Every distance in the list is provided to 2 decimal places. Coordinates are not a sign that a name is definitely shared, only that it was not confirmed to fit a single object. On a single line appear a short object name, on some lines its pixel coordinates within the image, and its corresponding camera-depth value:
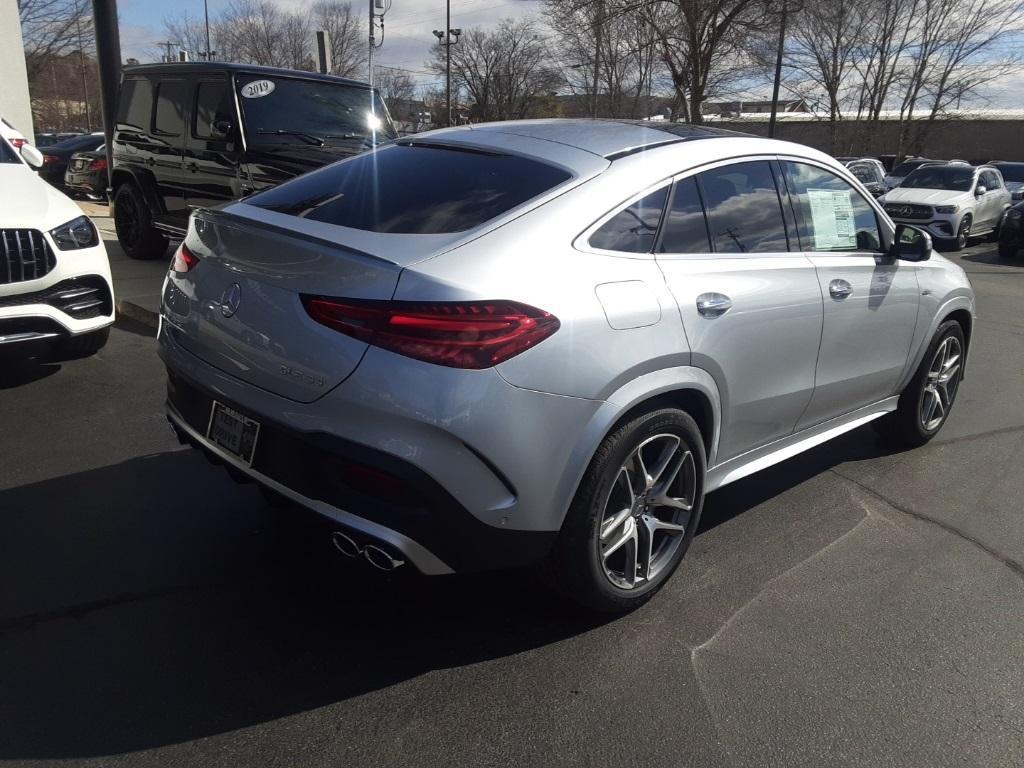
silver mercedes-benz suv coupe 2.49
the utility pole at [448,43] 39.81
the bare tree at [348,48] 53.97
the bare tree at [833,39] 32.69
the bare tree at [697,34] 20.45
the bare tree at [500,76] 45.47
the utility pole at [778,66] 21.11
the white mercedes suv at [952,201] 16.98
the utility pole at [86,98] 54.75
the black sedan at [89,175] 16.53
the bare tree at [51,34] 26.16
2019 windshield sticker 8.38
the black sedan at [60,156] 19.36
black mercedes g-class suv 8.16
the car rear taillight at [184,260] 3.17
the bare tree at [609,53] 21.62
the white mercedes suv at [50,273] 4.89
